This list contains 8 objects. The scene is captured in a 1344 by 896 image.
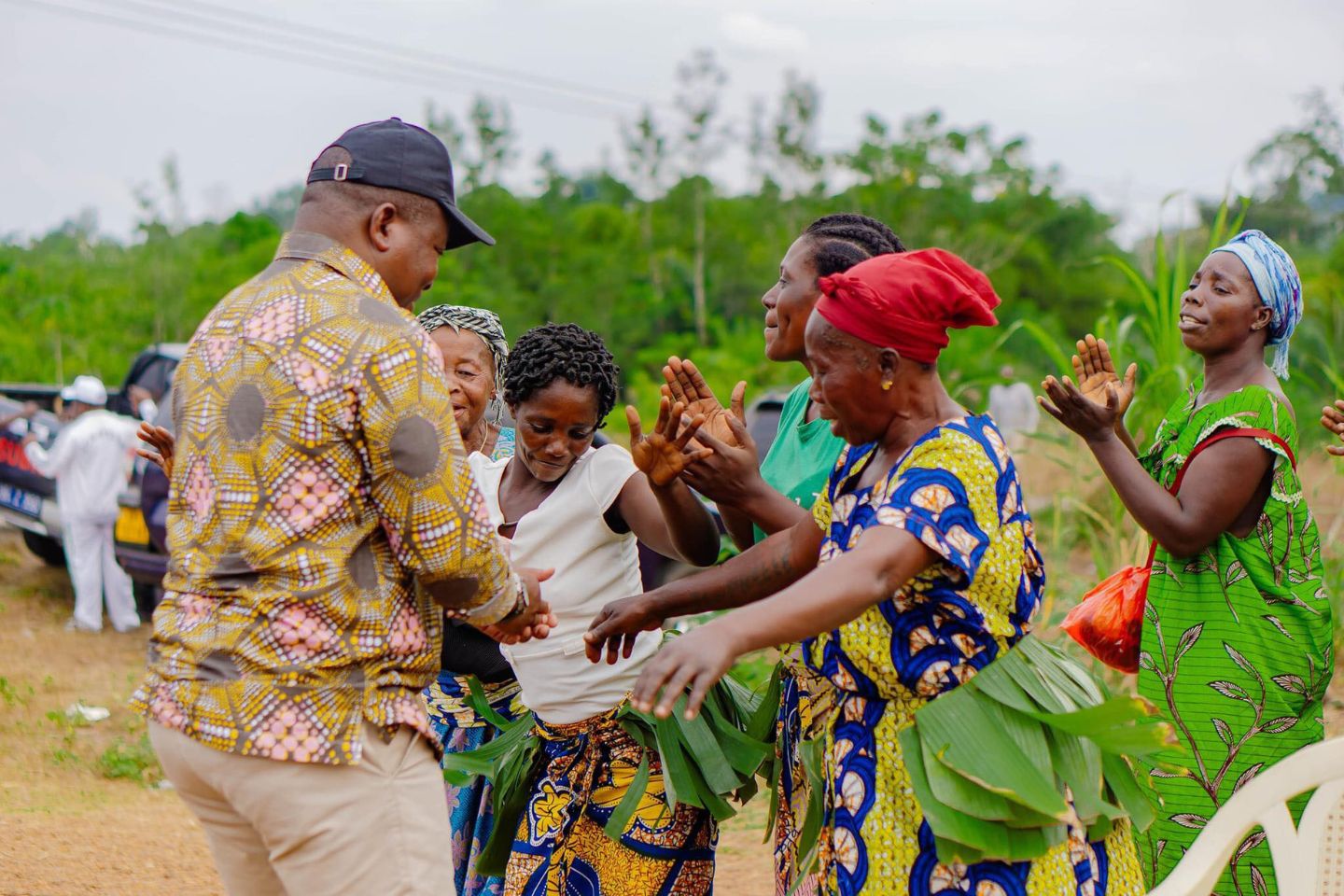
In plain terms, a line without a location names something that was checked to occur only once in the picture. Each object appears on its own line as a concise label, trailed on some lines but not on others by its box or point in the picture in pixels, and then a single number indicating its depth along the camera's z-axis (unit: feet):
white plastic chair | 8.12
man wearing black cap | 7.15
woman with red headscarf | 7.36
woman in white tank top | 10.36
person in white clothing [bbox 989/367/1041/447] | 55.52
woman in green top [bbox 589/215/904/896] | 9.43
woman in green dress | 10.34
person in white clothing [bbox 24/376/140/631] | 32.94
